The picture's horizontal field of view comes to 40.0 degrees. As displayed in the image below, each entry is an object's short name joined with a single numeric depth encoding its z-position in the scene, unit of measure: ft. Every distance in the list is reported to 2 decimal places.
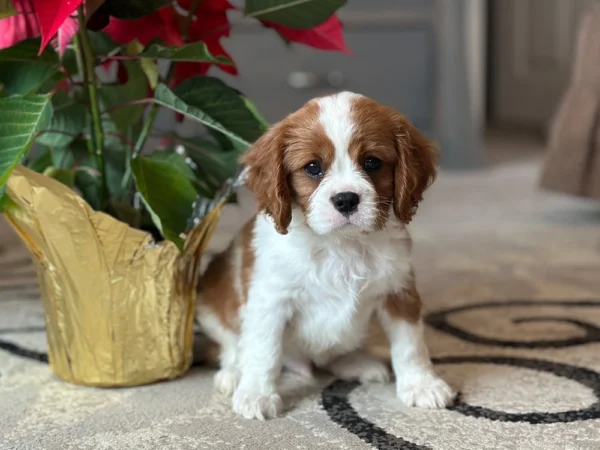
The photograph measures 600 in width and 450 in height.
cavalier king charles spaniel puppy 3.38
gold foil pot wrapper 3.59
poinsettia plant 3.47
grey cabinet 10.16
